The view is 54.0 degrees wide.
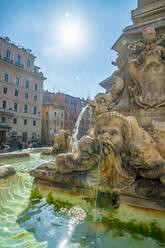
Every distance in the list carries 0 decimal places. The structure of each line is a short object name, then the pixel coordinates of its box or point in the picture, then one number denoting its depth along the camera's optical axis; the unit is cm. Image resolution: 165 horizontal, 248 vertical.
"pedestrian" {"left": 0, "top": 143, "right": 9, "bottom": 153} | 1286
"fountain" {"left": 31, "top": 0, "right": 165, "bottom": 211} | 277
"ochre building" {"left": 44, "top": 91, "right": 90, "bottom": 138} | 4994
